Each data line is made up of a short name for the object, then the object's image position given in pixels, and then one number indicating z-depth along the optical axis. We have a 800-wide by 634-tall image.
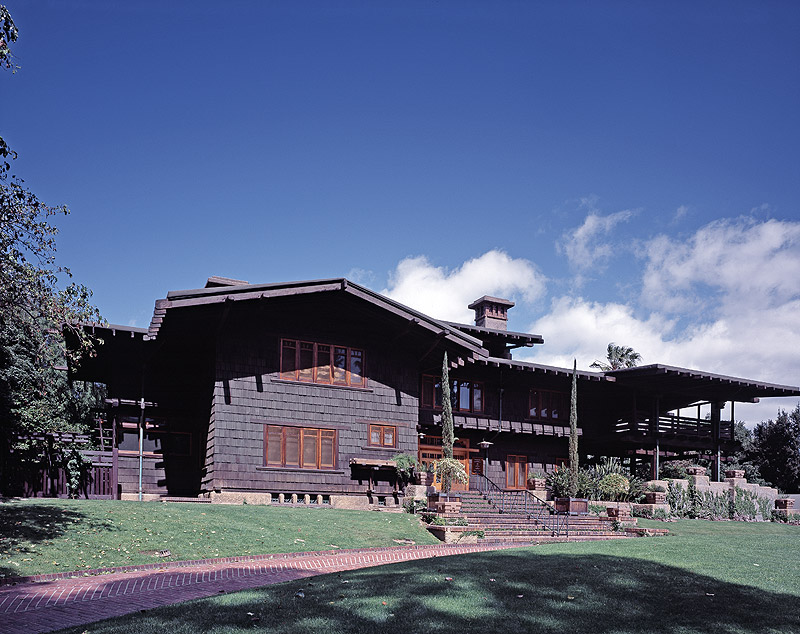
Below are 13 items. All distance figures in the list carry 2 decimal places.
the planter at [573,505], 23.77
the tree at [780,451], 43.28
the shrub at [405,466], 25.42
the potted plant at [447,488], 21.25
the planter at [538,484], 28.56
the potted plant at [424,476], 25.88
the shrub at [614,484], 26.33
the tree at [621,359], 55.06
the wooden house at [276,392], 23.19
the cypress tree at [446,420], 24.17
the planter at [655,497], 27.47
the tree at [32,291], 13.64
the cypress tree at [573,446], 25.11
